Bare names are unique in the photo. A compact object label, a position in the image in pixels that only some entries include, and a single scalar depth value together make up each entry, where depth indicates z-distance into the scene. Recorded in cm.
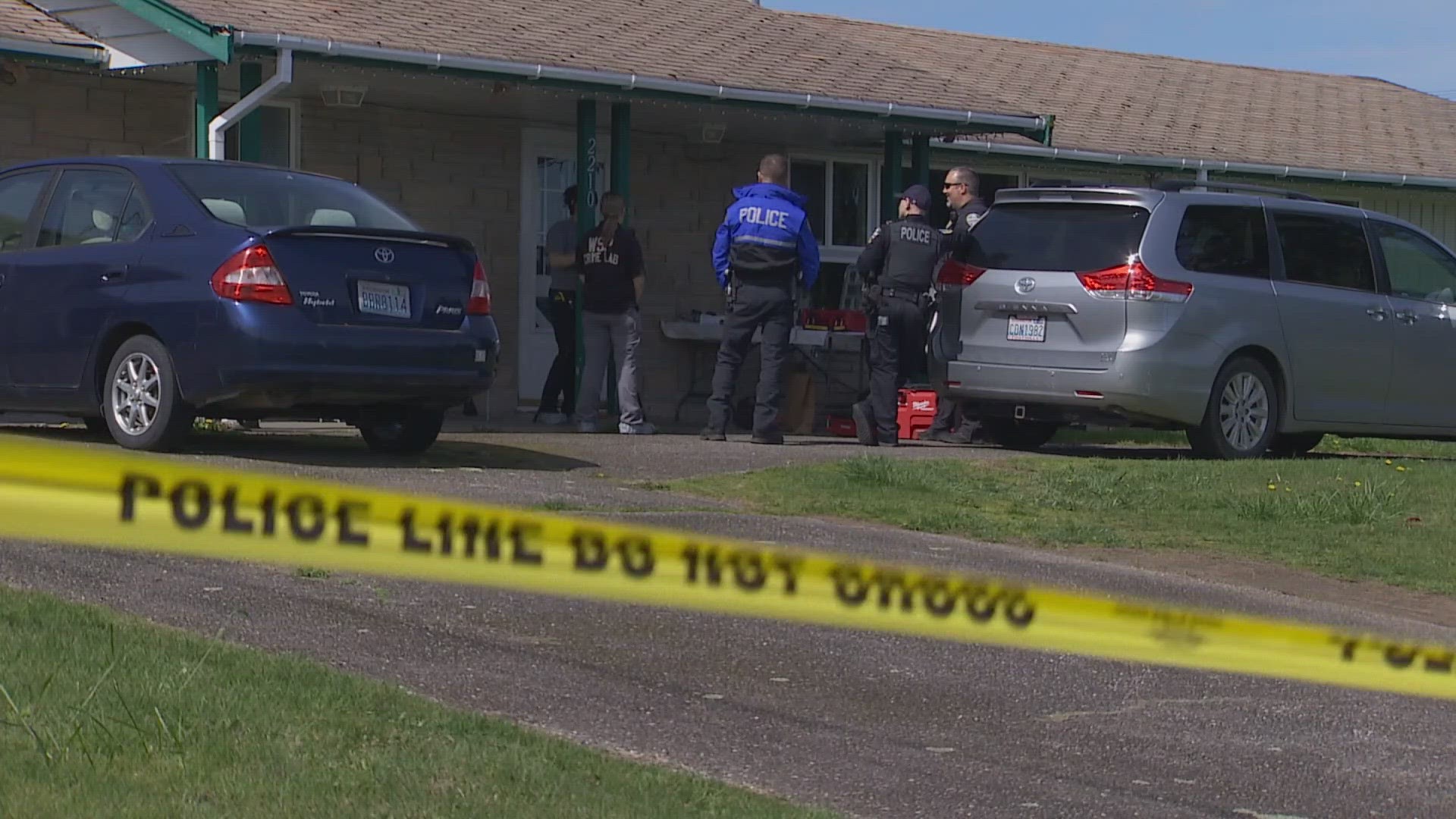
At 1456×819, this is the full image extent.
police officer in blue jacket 1290
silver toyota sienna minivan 1245
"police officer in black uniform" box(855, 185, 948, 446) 1340
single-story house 1362
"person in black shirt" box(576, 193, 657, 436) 1377
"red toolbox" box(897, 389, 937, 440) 1430
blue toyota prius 948
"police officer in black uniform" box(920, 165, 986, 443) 1386
